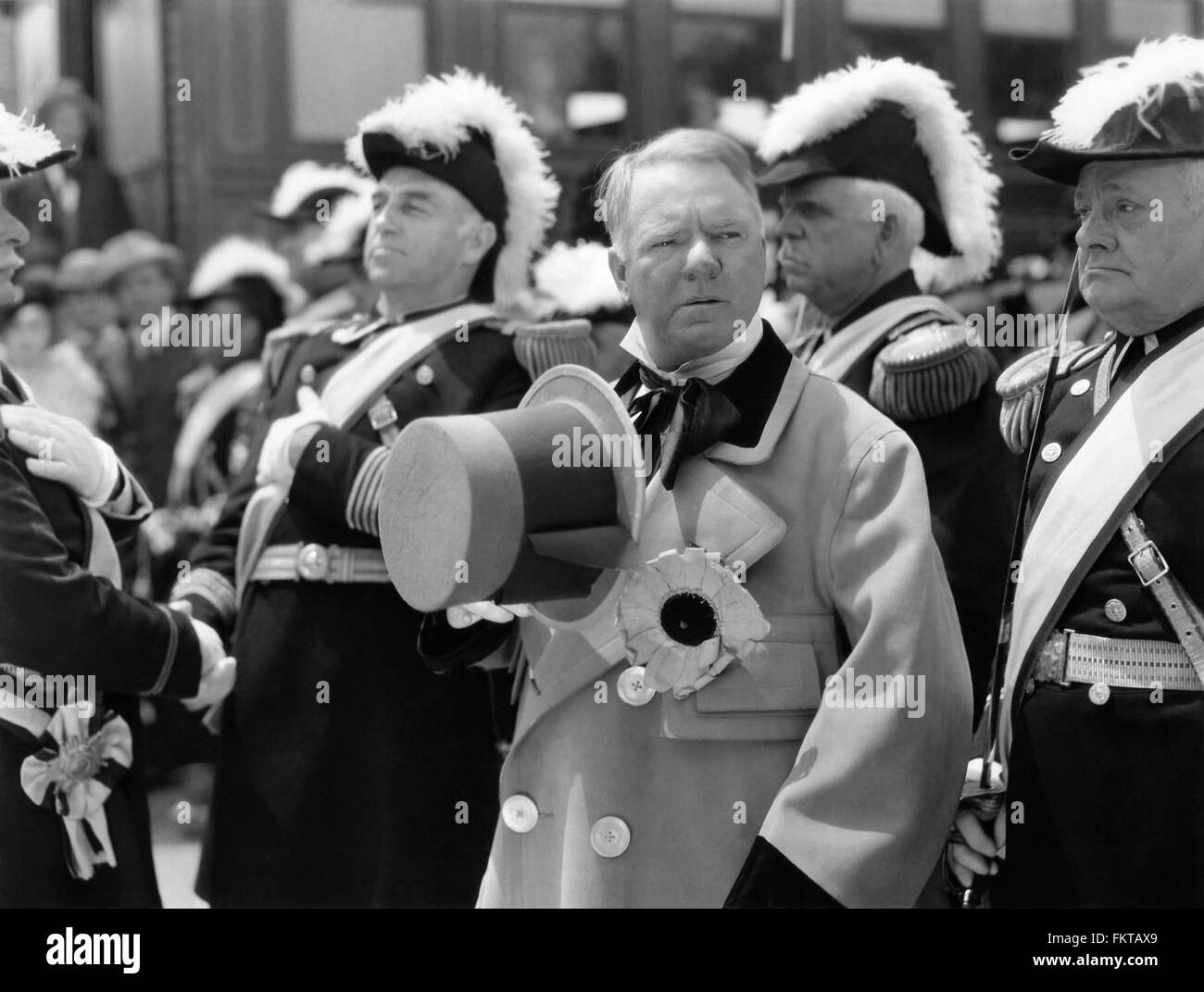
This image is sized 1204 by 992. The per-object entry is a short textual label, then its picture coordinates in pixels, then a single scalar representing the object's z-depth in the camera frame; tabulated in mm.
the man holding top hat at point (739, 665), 2609
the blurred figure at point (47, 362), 6875
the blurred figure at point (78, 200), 7684
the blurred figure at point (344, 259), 6074
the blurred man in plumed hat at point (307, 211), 6410
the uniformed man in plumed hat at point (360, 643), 3812
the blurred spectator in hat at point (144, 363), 7316
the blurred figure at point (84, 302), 7723
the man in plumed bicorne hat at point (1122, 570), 2836
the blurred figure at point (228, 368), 6930
